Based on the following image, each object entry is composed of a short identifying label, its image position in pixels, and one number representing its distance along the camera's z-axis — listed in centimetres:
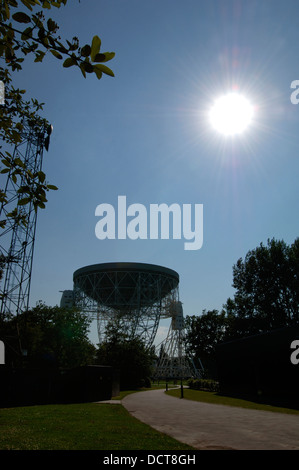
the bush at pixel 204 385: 3972
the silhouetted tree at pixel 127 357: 4759
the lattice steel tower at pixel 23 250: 3841
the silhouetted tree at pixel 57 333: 4800
